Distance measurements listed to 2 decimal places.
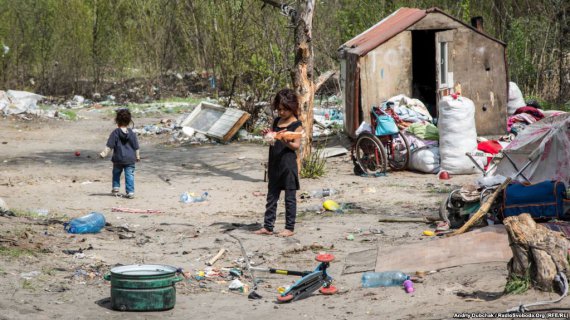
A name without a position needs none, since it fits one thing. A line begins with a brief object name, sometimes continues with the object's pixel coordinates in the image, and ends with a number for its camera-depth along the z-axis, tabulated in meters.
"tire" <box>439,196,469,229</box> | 14.99
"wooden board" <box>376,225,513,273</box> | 12.46
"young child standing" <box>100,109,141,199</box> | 20.17
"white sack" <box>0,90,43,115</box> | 37.50
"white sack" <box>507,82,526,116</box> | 28.77
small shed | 26.84
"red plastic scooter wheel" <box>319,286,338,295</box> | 12.00
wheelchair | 23.25
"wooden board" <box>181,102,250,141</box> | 30.87
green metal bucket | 11.07
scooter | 11.67
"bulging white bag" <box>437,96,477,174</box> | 22.99
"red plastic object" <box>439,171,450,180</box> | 22.39
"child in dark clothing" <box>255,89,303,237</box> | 15.58
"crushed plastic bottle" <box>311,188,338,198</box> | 20.43
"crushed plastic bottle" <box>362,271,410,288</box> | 11.99
